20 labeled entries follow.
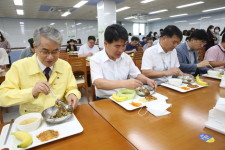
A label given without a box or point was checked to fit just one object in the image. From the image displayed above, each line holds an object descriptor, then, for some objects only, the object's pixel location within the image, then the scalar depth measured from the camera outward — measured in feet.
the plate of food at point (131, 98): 3.81
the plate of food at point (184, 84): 4.98
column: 22.02
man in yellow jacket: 3.46
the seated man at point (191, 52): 7.23
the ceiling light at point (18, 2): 19.99
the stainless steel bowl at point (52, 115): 3.04
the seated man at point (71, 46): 20.95
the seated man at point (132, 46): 18.14
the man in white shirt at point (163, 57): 6.09
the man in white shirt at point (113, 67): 4.58
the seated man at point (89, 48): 15.70
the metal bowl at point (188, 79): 5.60
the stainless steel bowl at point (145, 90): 4.40
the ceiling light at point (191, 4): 24.27
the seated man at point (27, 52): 10.17
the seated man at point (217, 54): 8.34
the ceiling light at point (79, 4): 21.86
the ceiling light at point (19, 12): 25.88
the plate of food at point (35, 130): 2.45
